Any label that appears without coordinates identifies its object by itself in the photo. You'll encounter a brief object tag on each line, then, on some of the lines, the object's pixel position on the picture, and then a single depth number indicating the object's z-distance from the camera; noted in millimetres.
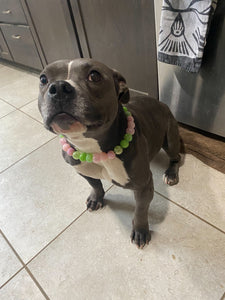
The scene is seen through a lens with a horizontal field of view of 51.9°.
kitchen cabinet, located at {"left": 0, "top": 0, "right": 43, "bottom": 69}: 2035
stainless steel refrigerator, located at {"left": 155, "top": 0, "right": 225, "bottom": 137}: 979
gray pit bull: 573
